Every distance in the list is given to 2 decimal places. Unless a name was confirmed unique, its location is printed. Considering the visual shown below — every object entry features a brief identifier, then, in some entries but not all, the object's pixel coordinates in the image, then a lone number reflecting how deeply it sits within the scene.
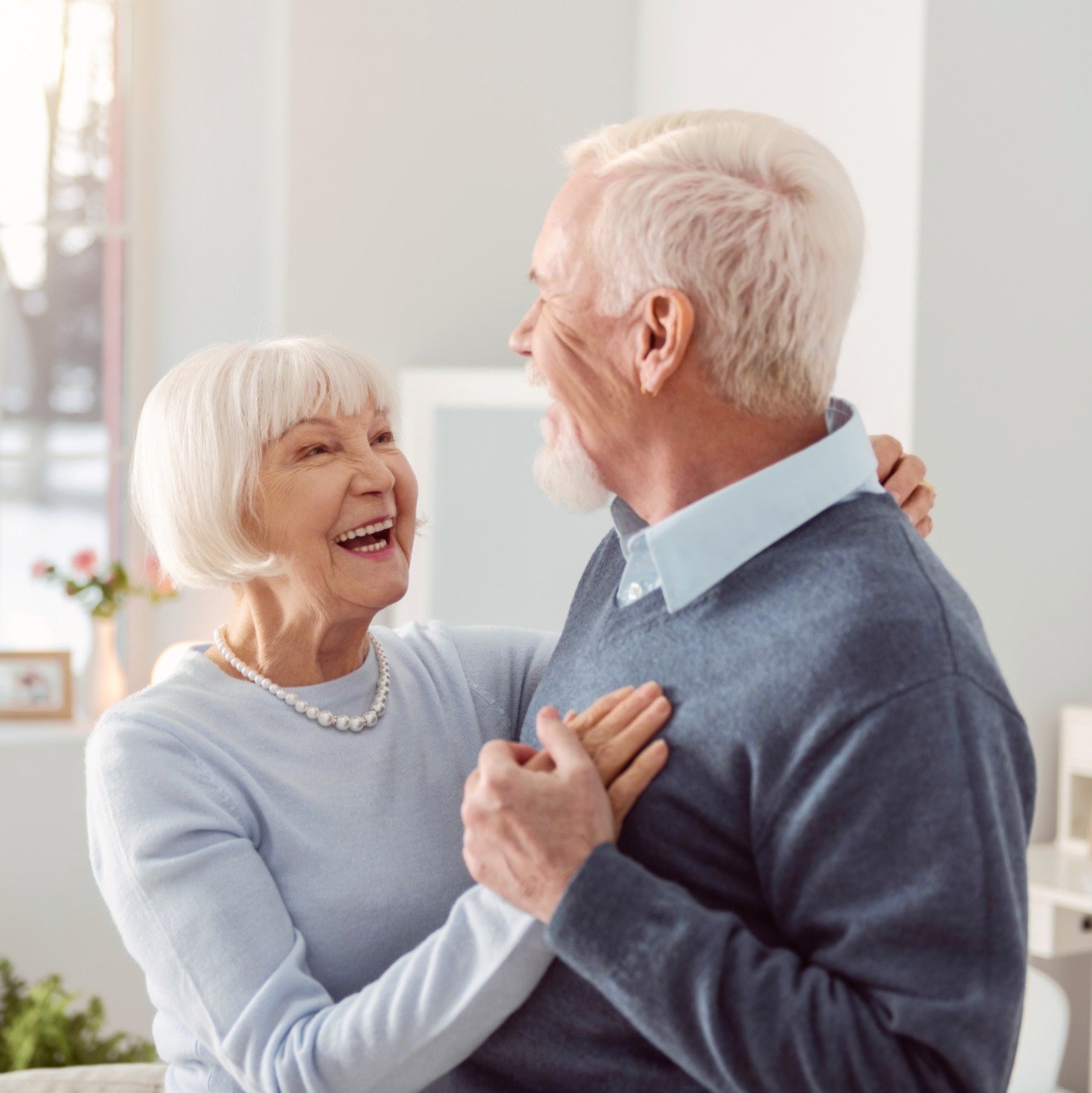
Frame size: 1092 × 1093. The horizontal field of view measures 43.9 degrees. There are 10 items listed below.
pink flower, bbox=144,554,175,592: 3.77
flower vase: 3.82
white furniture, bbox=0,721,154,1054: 3.71
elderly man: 0.99
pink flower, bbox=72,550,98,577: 3.92
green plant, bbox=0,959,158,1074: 2.81
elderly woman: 1.17
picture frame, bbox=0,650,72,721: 3.90
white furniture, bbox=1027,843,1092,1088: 2.67
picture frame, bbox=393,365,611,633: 3.47
